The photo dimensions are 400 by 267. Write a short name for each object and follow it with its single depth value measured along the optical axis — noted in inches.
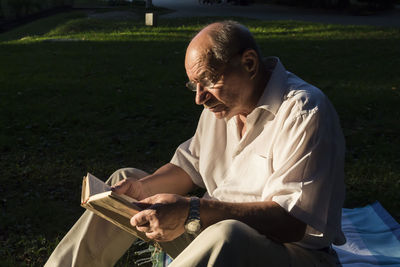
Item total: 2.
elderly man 89.8
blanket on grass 144.8
